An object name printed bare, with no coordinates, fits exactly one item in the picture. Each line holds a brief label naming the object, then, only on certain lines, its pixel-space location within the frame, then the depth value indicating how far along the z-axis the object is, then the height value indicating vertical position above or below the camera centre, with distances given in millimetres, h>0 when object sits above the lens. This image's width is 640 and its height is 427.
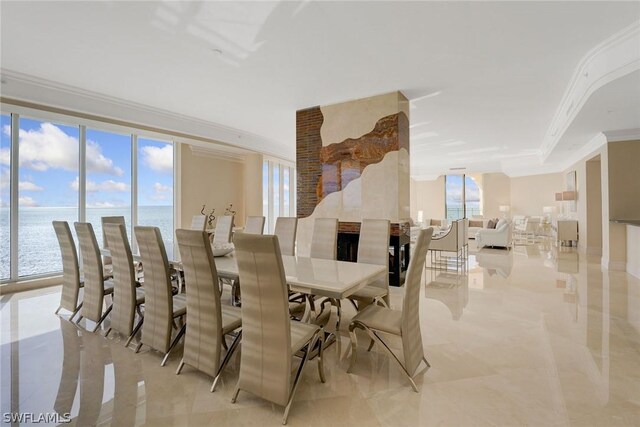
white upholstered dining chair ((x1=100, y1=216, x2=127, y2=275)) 4068 -112
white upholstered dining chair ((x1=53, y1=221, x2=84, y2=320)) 3154 -639
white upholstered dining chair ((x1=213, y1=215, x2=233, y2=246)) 4332 -251
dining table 1894 -461
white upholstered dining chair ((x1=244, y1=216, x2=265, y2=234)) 4105 -162
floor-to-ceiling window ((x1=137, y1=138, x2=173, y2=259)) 5961 +607
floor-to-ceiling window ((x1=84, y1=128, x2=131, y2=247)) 5227 +693
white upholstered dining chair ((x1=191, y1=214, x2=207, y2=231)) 4370 -138
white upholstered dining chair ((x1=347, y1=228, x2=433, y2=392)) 1907 -771
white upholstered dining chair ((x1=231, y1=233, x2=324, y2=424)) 1572 -652
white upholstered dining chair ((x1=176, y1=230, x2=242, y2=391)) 1914 -680
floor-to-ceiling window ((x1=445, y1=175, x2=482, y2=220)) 12867 +761
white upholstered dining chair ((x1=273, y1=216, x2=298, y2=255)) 3688 -252
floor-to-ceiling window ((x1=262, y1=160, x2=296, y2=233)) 8445 +709
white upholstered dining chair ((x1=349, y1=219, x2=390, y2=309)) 2812 -387
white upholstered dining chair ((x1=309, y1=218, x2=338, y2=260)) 3328 -298
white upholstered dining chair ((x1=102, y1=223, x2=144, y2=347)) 2570 -662
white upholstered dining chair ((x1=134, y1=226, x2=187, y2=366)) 2246 -672
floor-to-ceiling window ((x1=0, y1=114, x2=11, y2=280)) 4281 +275
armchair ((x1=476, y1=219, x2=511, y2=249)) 7777 -588
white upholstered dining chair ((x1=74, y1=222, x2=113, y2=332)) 2898 -661
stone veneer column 4477 +874
